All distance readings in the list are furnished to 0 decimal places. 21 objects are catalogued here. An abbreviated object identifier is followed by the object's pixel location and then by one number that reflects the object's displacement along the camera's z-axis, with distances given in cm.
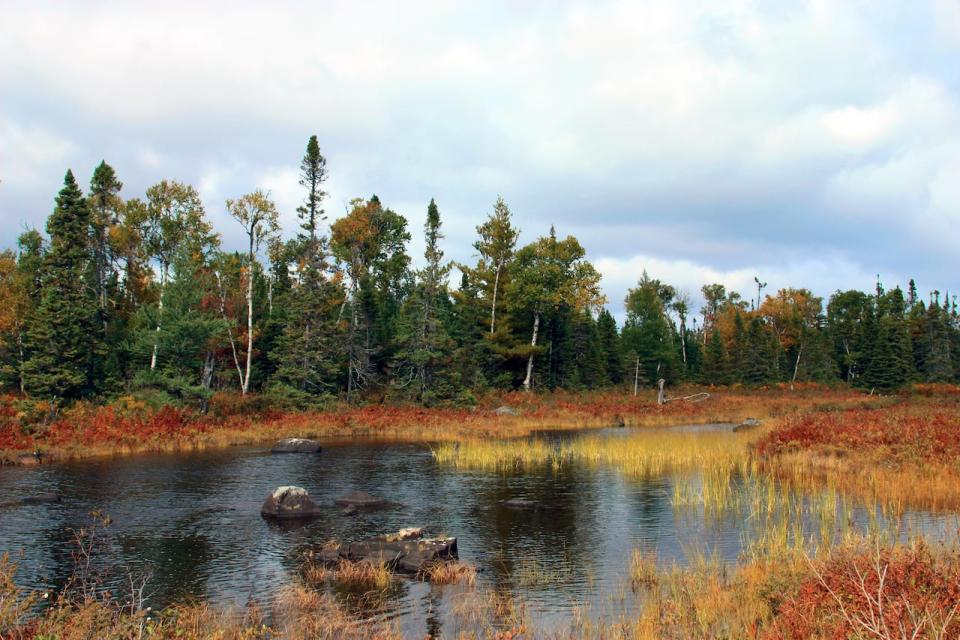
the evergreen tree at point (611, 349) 9356
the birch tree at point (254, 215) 5688
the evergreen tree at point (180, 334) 4672
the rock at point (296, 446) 3816
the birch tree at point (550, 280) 7350
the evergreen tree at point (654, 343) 9762
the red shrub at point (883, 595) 820
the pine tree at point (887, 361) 8944
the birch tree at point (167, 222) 6391
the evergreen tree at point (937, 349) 10169
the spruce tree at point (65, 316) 4381
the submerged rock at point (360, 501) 2355
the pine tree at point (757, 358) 9931
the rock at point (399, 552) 1595
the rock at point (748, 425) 4622
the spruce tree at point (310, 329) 5572
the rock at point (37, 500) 2305
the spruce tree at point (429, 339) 6031
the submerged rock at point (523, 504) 2300
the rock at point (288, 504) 2184
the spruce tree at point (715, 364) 10150
